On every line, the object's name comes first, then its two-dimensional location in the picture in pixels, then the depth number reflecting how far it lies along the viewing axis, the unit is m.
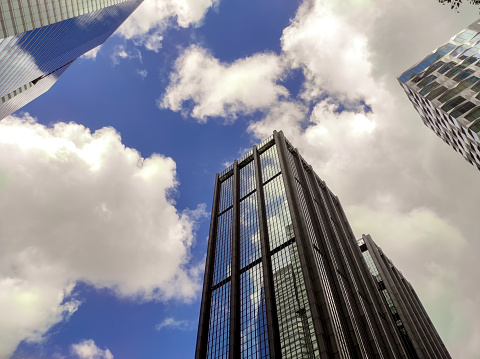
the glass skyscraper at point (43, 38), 47.90
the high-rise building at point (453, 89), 66.12
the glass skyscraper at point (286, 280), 60.22
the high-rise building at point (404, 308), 103.38
